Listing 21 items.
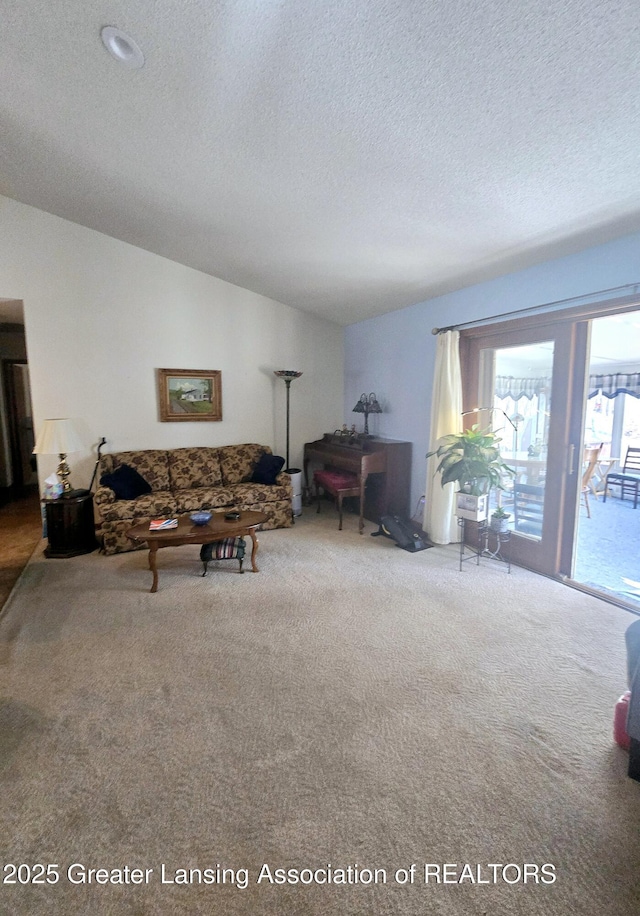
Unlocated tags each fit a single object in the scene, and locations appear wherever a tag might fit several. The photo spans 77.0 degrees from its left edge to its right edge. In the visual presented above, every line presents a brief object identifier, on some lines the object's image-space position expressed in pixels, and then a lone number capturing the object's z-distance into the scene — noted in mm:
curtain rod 2486
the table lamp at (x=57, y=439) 3578
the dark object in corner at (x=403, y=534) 3850
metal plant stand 3486
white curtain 3721
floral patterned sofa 3797
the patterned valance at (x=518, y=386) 3287
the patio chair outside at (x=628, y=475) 5504
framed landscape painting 4707
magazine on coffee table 3113
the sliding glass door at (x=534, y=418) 3043
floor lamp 4928
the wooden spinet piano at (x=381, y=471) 4410
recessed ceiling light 1838
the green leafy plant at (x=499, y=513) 3463
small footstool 3273
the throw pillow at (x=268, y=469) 4688
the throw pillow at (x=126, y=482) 3928
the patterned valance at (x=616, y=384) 5676
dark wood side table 3666
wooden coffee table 3004
